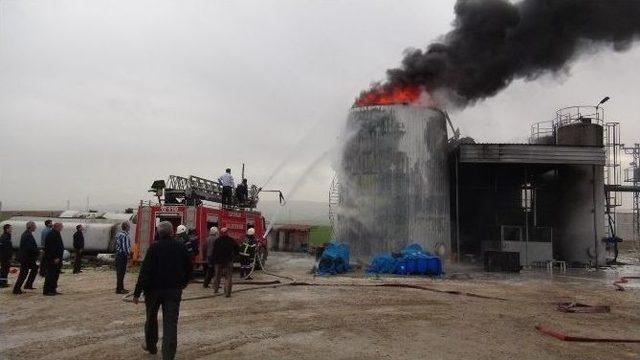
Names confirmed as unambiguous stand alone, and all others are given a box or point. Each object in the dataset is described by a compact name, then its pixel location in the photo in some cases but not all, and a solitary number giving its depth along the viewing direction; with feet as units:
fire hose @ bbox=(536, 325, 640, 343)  25.81
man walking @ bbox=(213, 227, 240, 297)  39.22
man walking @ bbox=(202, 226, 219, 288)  42.93
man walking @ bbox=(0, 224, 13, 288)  41.73
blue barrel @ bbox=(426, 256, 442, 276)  58.54
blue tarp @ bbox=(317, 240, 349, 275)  59.16
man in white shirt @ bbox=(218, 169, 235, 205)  61.36
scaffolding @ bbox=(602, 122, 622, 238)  94.02
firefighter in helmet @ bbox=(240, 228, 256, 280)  49.80
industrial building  76.38
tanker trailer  71.31
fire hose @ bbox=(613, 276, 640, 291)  50.92
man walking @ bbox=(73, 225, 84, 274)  54.24
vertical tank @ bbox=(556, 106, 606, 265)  85.15
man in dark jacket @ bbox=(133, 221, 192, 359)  20.34
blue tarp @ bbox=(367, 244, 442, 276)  58.59
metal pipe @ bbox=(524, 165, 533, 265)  78.69
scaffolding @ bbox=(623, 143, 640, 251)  109.91
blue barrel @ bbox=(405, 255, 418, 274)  58.75
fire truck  53.67
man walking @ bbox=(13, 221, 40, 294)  38.73
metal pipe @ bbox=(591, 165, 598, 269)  83.71
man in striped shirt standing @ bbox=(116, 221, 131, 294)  40.14
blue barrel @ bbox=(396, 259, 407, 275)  59.11
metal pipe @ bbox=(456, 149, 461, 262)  80.59
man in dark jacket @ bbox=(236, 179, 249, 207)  64.39
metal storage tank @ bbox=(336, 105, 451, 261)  76.18
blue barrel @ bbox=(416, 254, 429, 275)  58.59
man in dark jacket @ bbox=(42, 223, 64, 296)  38.54
